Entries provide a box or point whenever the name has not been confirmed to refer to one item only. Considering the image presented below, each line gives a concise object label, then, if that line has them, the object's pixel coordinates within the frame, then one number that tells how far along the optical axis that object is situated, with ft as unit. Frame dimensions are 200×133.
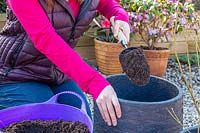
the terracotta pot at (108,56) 12.28
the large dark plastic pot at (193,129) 5.15
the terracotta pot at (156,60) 12.48
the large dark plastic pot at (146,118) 5.18
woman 5.24
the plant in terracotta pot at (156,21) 12.34
